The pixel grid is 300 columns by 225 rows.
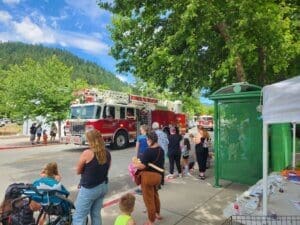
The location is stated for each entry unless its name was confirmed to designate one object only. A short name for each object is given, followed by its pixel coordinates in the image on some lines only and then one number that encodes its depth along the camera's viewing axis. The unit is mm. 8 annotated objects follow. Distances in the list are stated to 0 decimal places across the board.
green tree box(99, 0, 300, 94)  6270
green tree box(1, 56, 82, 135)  17665
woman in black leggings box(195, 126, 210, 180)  6628
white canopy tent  2692
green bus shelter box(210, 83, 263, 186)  5509
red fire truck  12015
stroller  3180
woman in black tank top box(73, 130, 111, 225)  3133
